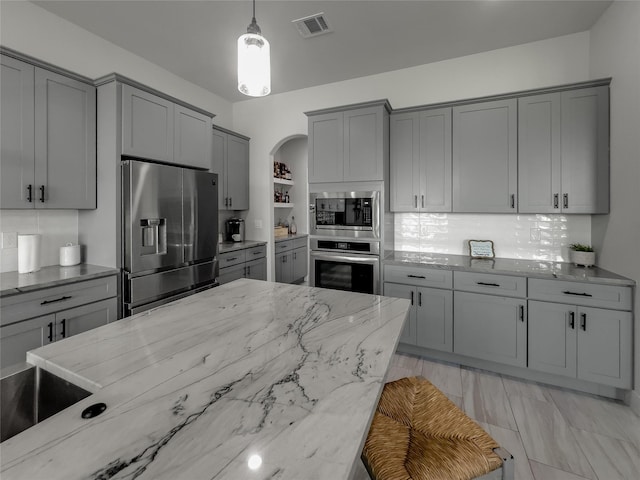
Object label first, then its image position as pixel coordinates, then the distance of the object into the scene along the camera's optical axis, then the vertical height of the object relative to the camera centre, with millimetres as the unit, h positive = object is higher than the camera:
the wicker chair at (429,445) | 912 -688
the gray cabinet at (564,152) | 2482 +699
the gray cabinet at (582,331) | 2174 -724
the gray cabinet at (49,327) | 1858 -634
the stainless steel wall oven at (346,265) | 3066 -327
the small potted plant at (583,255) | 2564 -178
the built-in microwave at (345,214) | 3064 +205
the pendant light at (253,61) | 1271 +718
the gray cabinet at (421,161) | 3027 +740
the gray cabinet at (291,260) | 4457 -417
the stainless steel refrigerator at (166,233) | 2473 +1
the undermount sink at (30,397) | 892 -496
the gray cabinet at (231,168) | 3806 +855
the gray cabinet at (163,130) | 2529 +954
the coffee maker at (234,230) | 4219 +46
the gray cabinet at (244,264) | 3496 -378
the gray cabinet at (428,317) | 2750 -767
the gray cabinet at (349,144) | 3041 +927
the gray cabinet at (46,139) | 2096 +697
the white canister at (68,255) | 2496 -181
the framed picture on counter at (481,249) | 3043 -152
